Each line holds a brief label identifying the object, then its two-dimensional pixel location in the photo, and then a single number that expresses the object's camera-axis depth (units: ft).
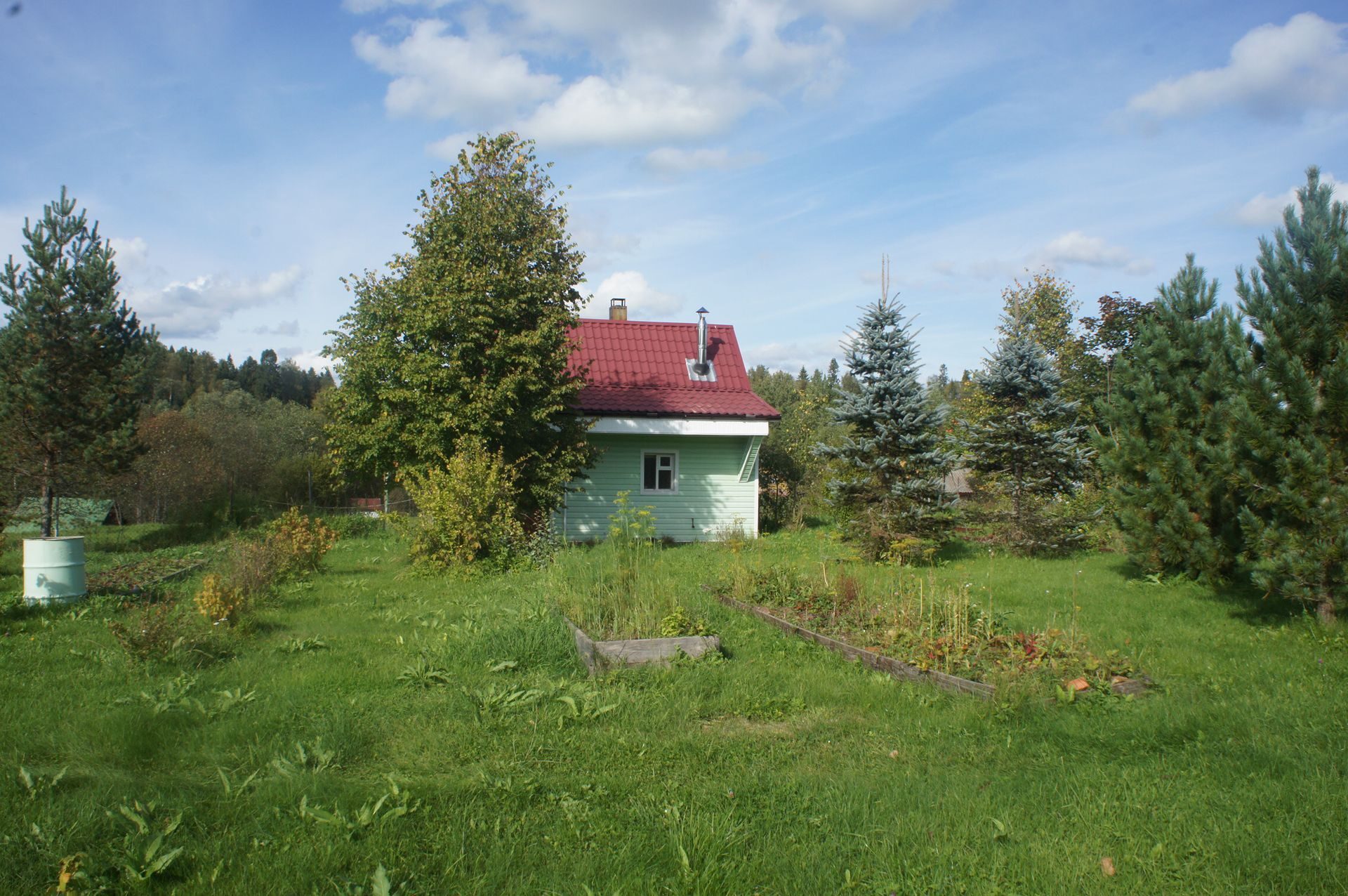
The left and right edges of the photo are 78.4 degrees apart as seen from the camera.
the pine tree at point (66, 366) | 59.00
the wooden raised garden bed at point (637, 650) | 22.44
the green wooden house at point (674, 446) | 63.52
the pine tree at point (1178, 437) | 30.63
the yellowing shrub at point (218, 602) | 26.50
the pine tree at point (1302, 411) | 24.76
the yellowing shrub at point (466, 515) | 43.98
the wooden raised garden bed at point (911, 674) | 20.44
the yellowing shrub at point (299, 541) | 40.50
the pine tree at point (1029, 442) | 48.08
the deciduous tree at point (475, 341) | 47.60
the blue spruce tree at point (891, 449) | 44.55
